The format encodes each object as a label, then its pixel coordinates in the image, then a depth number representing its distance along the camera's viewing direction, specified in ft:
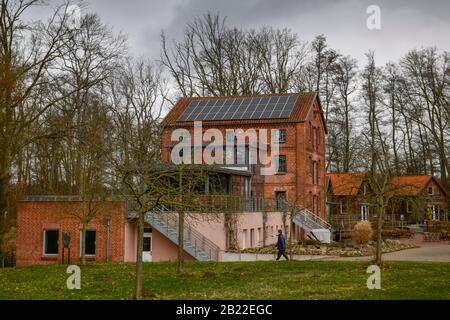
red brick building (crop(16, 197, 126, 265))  100.68
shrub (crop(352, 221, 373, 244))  129.39
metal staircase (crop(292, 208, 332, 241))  135.88
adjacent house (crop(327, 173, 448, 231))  160.86
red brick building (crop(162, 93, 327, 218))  149.48
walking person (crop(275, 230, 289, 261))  90.38
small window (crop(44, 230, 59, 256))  103.71
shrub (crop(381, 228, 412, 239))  157.69
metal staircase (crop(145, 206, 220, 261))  98.12
